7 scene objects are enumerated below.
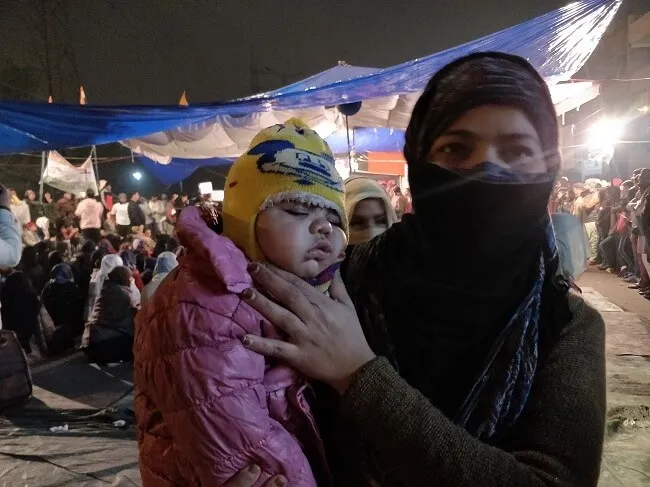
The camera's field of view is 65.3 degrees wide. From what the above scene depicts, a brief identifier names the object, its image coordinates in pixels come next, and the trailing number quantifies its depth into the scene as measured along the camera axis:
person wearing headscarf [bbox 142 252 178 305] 6.01
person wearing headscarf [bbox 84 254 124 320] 6.36
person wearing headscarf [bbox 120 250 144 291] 6.80
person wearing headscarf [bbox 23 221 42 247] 9.22
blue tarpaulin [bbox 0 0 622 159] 4.30
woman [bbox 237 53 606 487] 0.93
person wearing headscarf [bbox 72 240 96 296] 7.36
